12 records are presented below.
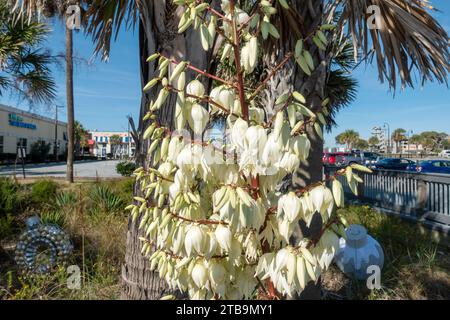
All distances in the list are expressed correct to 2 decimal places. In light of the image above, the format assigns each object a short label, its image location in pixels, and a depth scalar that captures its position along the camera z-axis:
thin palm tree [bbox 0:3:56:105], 7.84
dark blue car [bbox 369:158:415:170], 25.58
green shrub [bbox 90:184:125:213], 6.29
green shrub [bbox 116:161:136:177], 14.44
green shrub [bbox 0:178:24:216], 5.86
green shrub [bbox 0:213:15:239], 5.06
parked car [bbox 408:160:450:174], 20.27
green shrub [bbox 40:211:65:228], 4.86
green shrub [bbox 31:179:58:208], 6.79
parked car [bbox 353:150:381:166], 35.12
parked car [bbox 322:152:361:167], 34.91
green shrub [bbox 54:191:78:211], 6.05
